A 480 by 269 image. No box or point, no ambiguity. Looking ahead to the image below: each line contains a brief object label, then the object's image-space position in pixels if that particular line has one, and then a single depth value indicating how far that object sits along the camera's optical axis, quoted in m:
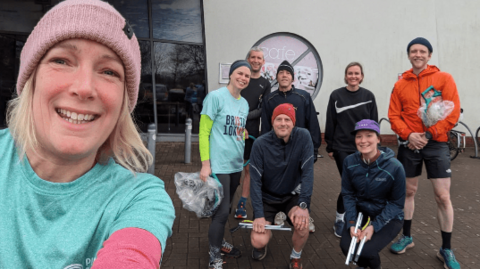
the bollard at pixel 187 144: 8.27
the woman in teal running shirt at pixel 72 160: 1.11
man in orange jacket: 3.62
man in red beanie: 3.50
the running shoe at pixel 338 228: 4.36
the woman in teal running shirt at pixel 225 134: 3.56
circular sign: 10.93
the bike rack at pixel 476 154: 10.12
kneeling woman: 3.20
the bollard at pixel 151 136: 6.65
